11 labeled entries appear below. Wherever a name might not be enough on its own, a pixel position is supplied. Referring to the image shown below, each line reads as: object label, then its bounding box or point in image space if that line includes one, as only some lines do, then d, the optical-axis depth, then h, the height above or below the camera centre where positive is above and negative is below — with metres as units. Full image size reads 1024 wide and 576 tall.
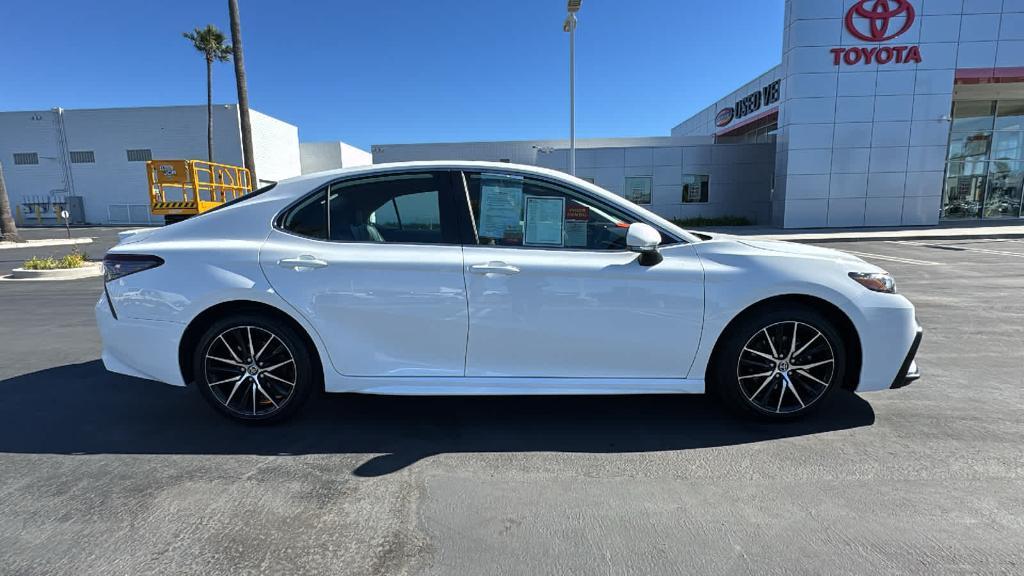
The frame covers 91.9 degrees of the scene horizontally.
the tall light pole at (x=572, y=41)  15.16 +5.51
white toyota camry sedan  2.92 -0.54
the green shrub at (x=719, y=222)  22.88 -0.64
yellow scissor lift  11.63 +0.78
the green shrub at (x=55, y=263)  10.10 -0.94
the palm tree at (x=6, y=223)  16.72 -0.17
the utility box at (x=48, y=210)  33.66 +0.50
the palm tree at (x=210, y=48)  30.56 +10.40
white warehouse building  32.94 +4.46
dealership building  17.75 +3.39
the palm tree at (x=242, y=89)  14.59 +3.80
